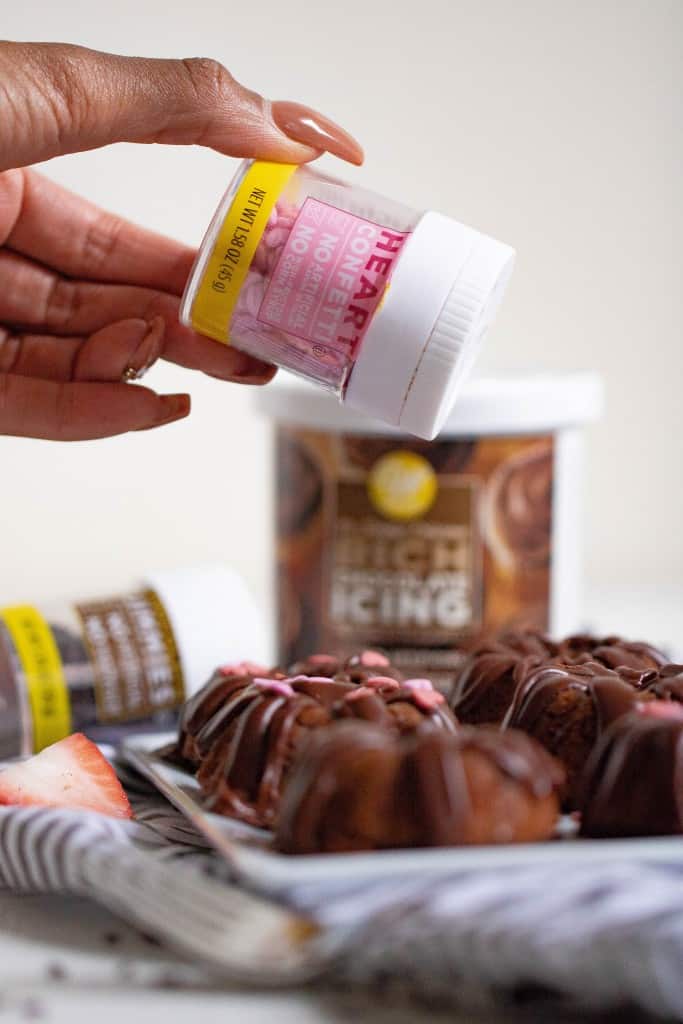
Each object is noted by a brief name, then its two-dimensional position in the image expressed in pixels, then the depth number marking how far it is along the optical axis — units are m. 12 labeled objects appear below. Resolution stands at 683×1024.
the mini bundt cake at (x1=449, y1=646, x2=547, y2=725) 0.49
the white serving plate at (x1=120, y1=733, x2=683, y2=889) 0.40
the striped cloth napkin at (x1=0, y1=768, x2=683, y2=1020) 0.39
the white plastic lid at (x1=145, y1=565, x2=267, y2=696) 0.58
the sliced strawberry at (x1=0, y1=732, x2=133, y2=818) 0.48
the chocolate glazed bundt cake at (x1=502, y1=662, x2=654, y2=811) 0.45
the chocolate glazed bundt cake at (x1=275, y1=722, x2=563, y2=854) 0.41
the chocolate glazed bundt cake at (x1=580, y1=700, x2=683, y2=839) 0.42
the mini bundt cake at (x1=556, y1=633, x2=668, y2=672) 0.49
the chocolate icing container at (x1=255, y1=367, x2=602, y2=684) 0.63
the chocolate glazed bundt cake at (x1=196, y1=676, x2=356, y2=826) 0.45
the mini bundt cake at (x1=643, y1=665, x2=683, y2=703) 0.46
